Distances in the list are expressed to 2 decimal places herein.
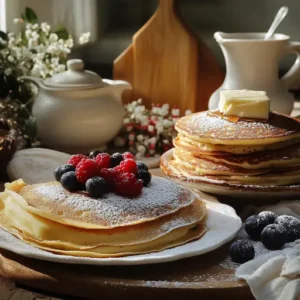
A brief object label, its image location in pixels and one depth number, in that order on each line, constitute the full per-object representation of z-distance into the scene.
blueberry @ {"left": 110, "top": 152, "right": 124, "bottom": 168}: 0.92
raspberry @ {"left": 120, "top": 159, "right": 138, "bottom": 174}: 0.89
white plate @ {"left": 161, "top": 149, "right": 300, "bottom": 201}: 0.95
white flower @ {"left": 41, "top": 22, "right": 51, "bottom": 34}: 1.42
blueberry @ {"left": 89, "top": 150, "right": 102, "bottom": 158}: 0.95
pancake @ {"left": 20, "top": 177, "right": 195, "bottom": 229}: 0.83
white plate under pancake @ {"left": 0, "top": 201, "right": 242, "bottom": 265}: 0.80
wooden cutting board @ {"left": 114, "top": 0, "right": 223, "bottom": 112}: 1.37
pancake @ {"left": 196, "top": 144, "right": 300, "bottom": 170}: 0.96
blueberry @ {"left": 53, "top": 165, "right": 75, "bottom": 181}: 0.90
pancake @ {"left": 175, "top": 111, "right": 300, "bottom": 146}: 0.97
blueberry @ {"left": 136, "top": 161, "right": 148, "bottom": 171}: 0.91
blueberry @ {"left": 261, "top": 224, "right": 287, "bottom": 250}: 0.85
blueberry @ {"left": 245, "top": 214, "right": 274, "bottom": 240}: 0.88
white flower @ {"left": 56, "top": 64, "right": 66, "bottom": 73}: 1.39
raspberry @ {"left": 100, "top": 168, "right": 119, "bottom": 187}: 0.87
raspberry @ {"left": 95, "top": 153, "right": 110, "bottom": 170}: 0.89
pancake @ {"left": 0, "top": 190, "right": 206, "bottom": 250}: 0.83
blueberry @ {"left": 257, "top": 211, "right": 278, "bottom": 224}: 0.88
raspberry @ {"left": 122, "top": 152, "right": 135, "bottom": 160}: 0.92
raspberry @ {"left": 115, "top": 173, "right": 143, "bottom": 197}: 0.86
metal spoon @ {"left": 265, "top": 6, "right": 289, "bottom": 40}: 1.24
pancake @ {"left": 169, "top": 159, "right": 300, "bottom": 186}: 0.96
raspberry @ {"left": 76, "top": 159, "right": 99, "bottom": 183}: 0.87
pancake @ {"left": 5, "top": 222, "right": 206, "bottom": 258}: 0.81
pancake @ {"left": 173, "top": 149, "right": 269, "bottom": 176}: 0.97
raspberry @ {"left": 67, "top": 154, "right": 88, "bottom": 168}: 0.91
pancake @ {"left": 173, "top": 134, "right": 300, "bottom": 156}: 0.97
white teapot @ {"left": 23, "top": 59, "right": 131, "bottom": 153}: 1.24
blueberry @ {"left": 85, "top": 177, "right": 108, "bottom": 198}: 0.86
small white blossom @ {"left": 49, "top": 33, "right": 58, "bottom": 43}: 1.43
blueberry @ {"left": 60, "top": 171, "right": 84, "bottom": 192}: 0.87
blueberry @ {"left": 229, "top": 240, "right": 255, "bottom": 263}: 0.83
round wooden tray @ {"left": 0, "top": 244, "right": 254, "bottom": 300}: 0.78
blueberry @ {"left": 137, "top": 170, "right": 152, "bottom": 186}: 0.90
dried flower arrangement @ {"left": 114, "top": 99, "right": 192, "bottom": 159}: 1.25
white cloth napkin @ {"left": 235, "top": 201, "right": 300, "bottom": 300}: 0.77
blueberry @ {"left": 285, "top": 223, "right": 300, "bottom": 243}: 0.86
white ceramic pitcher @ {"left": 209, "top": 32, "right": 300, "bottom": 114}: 1.20
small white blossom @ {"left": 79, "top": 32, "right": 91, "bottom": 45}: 1.48
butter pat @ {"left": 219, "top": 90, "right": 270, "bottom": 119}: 1.01
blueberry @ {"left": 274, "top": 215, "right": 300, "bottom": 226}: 0.87
